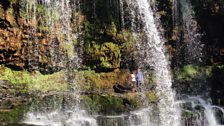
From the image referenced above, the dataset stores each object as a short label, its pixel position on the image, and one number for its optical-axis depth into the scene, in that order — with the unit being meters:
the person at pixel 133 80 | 18.91
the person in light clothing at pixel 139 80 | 19.05
